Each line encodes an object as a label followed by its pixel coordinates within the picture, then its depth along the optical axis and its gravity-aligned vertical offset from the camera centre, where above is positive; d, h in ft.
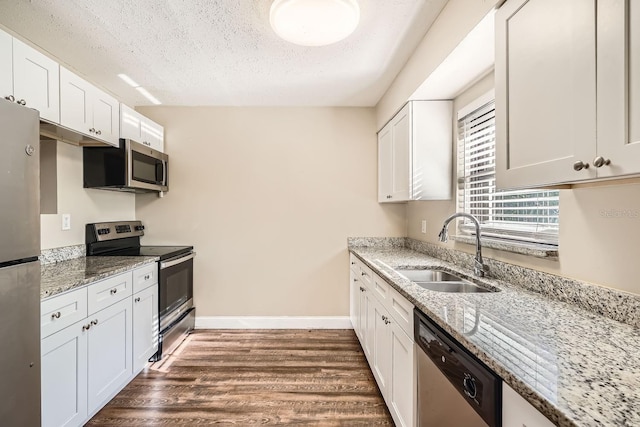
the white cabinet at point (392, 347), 4.71 -2.57
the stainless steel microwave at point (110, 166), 8.02 +1.18
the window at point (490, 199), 5.06 +0.25
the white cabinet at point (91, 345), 4.88 -2.59
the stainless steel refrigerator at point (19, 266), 3.76 -0.72
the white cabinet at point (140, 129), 8.30 +2.45
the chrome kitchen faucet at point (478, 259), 5.90 -0.94
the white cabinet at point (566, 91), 2.57 +1.21
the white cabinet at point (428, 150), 7.68 +1.55
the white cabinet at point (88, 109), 6.24 +2.31
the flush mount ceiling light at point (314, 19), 4.79 +3.15
